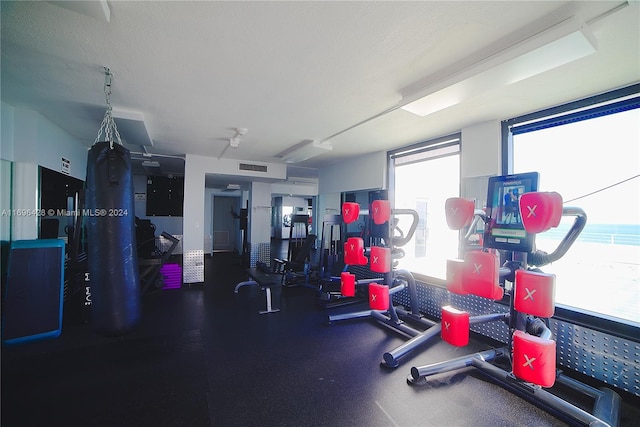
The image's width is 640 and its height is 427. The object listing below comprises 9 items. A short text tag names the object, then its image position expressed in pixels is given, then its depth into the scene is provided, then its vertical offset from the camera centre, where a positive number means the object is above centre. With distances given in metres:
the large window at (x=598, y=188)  2.20 +0.27
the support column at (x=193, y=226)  5.12 -0.30
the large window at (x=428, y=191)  3.69 +0.41
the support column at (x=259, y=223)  6.68 -0.28
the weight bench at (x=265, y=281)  3.70 -1.04
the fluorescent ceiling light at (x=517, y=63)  1.48 +1.06
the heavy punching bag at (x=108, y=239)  1.78 -0.20
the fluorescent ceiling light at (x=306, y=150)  4.18 +1.13
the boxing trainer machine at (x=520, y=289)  1.52 -0.51
